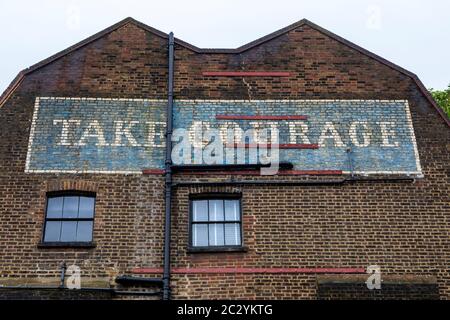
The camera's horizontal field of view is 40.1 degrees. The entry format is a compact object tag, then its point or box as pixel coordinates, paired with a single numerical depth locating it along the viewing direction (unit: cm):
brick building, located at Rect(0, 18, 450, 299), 1268
